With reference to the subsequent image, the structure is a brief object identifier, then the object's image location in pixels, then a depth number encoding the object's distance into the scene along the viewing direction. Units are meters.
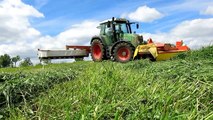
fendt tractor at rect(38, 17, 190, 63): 7.51
